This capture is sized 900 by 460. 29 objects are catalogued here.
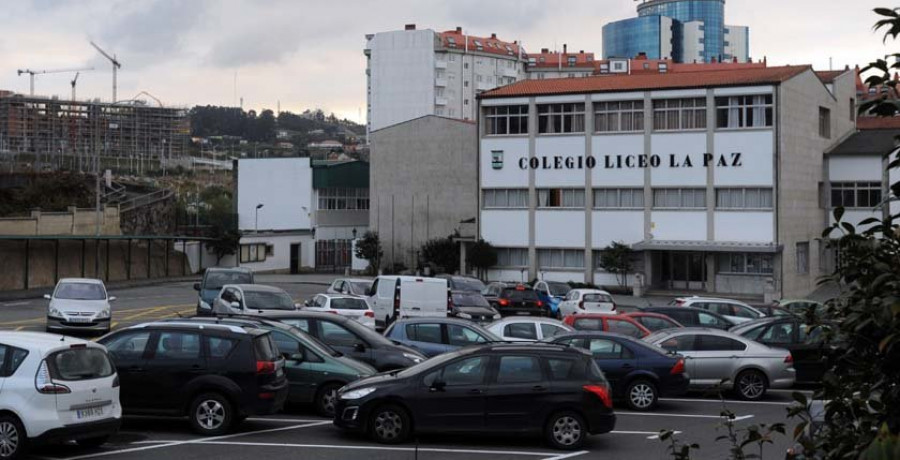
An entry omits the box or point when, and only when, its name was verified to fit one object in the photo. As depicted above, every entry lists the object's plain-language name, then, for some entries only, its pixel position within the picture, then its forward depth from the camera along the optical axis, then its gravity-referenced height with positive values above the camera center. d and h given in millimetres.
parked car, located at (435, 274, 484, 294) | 40162 -1438
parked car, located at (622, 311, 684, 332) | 25609 -1847
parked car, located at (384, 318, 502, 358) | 20750 -1785
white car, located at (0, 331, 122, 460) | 12188 -1797
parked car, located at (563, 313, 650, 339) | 23453 -1767
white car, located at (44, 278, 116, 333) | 30016 -1815
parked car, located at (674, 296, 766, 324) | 31641 -1871
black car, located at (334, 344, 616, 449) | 14359 -2233
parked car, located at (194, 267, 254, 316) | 33250 -1107
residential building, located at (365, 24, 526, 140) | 118312 +21001
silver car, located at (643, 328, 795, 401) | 20172 -2309
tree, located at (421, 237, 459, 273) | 62844 -357
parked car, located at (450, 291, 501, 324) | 33281 -1993
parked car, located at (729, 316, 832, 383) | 21672 -1968
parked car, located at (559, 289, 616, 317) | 36750 -2004
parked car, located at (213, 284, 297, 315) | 28156 -1473
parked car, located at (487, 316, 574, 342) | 22542 -1803
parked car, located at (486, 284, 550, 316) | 38594 -2108
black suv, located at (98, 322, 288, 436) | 14664 -1887
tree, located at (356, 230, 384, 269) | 66688 -59
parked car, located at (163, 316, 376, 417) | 16734 -2060
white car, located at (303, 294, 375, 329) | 28859 -1725
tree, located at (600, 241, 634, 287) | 56094 -579
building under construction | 147000 +18600
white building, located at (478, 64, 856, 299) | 54094 +4102
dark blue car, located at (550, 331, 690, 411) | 18500 -2304
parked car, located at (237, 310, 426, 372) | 18922 -1755
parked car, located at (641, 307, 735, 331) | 28488 -1956
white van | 31625 -1601
